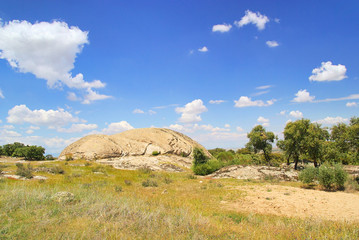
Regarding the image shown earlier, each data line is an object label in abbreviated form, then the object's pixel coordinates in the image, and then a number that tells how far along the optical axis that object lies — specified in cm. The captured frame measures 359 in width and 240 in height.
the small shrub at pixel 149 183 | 1520
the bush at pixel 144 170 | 2210
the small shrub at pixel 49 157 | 3789
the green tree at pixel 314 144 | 2355
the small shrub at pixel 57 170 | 1784
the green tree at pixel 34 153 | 3492
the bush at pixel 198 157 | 2647
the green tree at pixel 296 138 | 2423
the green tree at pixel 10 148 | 4431
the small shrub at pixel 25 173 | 1411
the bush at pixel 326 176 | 1427
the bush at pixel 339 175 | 1405
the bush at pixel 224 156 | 3934
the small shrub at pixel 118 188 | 1213
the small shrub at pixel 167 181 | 1673
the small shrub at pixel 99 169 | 2046
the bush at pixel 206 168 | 2416
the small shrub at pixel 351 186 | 1379
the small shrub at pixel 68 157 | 2857
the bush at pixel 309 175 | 1576
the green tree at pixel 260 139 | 3075
